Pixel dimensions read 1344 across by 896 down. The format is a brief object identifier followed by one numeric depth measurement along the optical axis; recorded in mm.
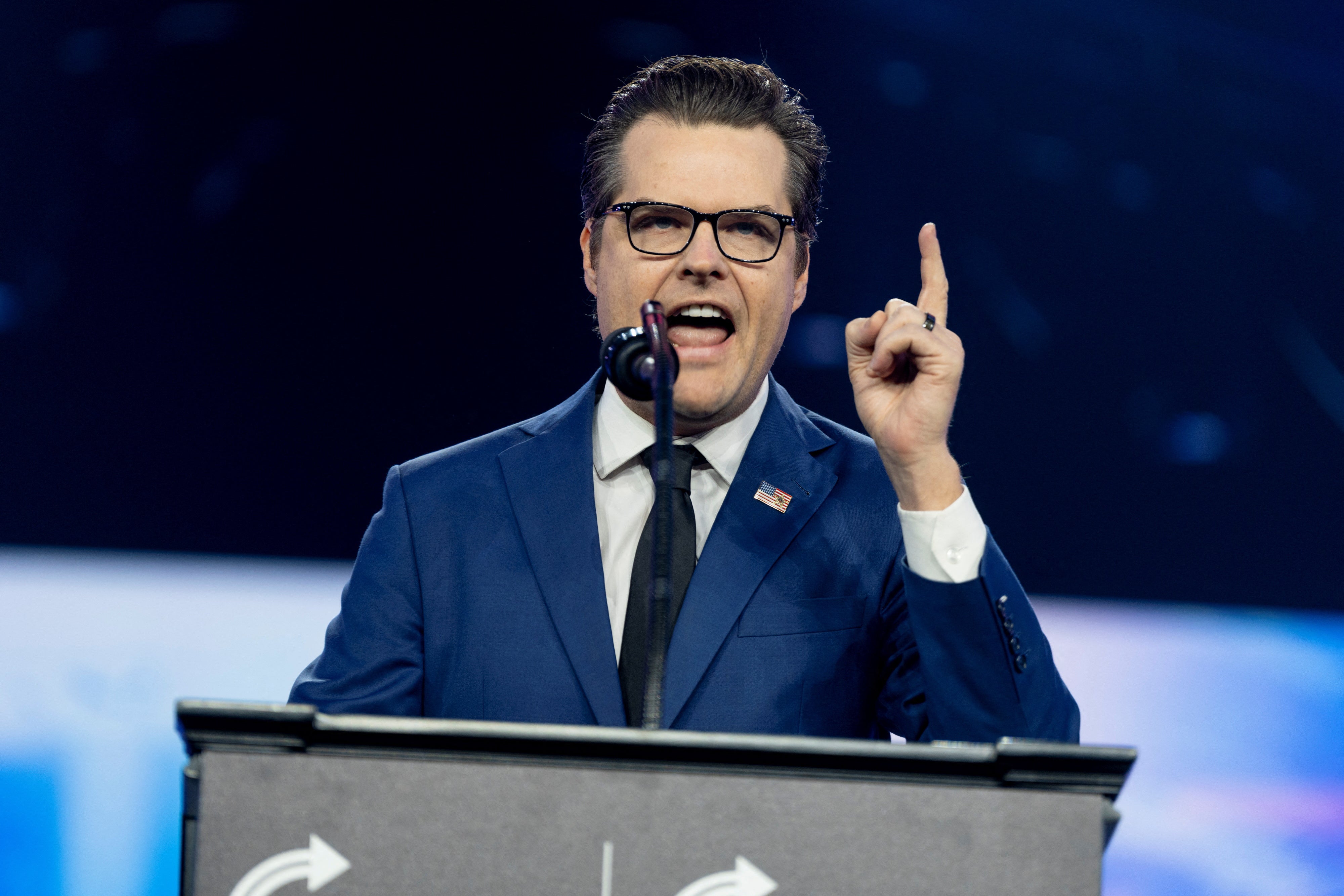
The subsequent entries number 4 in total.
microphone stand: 5514
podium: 5355
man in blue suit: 5671
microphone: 5577
